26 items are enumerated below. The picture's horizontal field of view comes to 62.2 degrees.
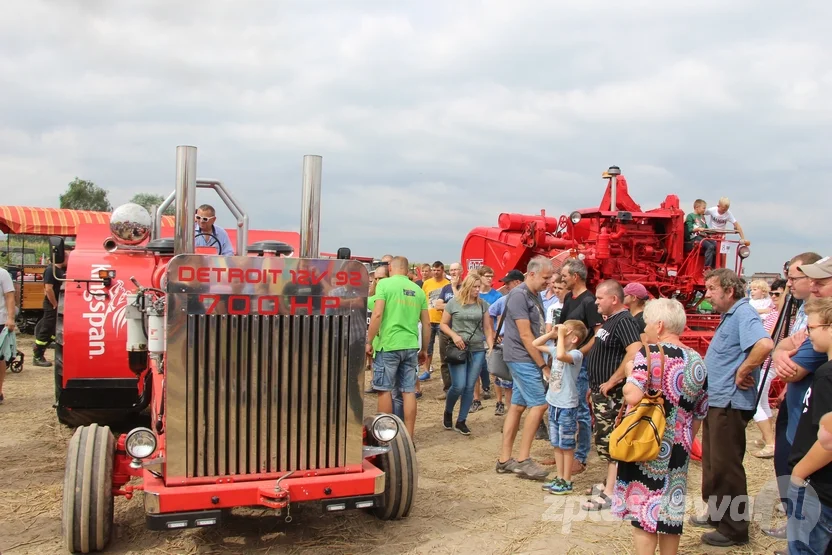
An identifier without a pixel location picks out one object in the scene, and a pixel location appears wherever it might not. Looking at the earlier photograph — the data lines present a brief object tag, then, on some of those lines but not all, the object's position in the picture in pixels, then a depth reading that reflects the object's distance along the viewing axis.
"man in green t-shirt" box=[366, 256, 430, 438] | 6.41
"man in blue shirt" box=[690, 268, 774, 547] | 4.43
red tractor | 3.81
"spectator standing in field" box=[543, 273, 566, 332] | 6.27
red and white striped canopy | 15.85
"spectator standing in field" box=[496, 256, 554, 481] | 5.88
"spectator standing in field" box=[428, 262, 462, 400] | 9.63
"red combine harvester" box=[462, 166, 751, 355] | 9.45
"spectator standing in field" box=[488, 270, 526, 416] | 7.97
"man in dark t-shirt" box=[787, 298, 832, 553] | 3.07
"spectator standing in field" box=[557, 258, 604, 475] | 5.78
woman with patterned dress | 3.42
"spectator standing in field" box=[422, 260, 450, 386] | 10.09
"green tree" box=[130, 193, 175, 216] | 40.65
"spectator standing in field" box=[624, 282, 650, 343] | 5.40
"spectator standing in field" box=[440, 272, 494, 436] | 7.51
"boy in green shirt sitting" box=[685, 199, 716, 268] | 9.70
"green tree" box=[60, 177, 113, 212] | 48.06
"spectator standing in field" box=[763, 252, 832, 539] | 3.60
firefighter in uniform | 10.70
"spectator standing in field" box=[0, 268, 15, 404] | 7.77
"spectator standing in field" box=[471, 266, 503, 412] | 8.69
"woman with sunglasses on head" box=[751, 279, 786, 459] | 6.71
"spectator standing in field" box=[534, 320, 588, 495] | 5.43
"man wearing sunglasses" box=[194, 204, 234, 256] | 5.75
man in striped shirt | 4.88
